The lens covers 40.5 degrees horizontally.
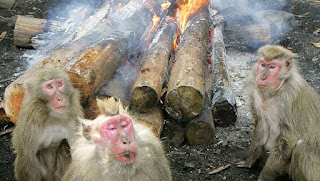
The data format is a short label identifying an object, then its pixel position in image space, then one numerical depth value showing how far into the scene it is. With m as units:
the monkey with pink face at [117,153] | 3.27
